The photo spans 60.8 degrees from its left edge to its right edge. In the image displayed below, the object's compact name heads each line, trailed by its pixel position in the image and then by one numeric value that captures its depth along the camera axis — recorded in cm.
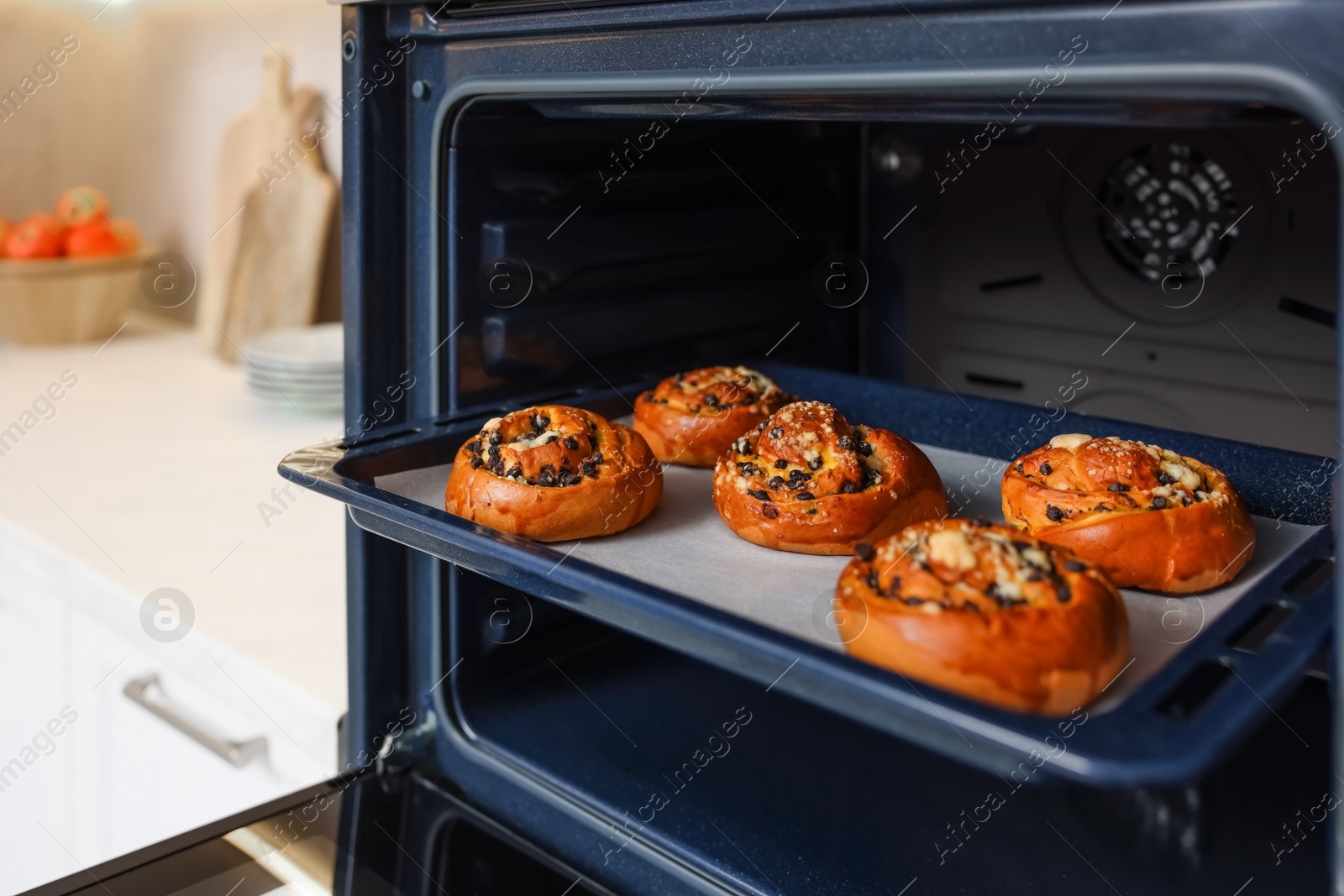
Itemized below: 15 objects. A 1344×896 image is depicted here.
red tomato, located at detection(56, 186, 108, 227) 283
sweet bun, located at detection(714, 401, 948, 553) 99
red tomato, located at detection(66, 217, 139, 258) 280
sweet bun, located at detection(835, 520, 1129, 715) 68
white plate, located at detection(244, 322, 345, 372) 233
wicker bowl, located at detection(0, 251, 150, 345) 274
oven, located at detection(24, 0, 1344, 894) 74
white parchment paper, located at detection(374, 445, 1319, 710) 84
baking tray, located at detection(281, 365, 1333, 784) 57
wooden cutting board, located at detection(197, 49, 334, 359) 259
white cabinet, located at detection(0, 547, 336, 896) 142
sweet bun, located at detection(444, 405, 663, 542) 98
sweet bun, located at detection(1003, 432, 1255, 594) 88
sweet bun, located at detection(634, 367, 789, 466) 123
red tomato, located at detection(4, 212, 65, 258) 275
